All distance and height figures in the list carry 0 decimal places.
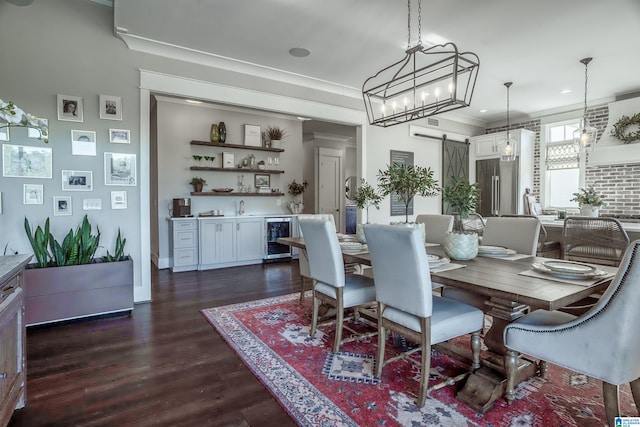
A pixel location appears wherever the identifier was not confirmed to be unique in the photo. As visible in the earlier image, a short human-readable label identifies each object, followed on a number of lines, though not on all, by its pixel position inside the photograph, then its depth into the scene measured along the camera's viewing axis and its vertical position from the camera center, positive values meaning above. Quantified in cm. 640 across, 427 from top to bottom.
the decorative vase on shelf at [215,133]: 570 +126
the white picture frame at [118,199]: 346 +7
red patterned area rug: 168 -108
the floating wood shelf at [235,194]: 566 +22
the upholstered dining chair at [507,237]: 251 -26
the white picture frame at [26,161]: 300 +42
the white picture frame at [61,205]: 320 +1
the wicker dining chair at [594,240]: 304 -33
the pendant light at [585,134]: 439 +96
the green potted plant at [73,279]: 286 -66
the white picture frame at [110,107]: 338 +102
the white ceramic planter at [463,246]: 223 -27
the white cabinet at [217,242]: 529 -58
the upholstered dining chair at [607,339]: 131 -58
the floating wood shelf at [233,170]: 568 +65
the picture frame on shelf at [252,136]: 608 +131
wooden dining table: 150 -41
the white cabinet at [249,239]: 560 -56
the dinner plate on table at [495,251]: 242 -34
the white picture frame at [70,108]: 320 +96
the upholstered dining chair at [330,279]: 236 -55
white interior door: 838 +60
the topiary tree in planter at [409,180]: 249 +20
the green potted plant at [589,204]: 420 +3
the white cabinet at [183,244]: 513 -60
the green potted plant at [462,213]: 223 -5
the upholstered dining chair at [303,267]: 325 -61
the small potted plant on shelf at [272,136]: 627 +133
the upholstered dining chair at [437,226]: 330 -21
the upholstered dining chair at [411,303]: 174 -55
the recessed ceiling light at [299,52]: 381 +181
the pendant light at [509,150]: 521 +89
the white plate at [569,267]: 178 -35
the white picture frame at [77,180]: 323 +25
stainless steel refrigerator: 661 +41
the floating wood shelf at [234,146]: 563 +107
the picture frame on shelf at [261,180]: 629 +50
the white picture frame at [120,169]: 342 +39
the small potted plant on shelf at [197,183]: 562 +39
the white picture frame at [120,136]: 343 +74
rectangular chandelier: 247 +184
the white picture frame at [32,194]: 308 +11
